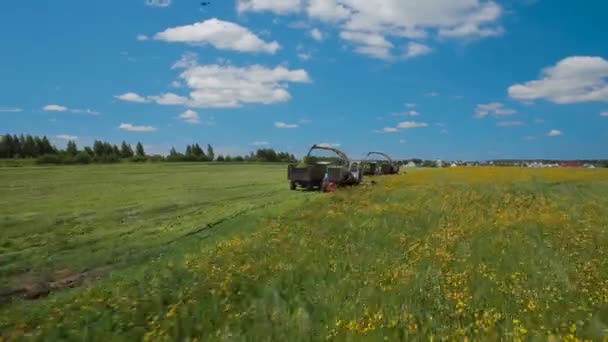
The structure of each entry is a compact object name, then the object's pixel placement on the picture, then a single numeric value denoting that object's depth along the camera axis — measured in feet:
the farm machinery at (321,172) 108.88
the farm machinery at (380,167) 208.13
